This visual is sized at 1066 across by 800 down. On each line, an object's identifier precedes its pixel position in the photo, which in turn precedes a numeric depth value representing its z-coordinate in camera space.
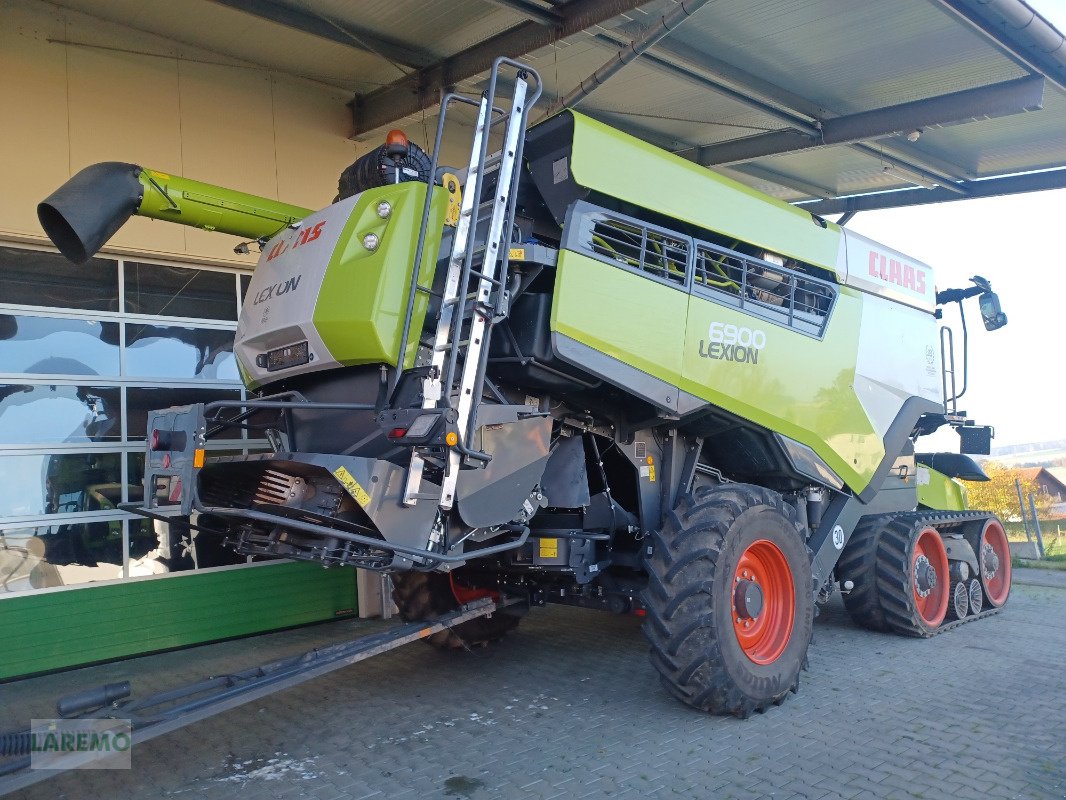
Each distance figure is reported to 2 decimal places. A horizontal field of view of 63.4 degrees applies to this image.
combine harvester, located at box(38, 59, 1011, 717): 4.09
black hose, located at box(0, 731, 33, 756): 3.33
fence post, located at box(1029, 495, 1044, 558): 10.47
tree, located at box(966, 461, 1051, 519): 11.15
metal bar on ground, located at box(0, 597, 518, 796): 3.62
